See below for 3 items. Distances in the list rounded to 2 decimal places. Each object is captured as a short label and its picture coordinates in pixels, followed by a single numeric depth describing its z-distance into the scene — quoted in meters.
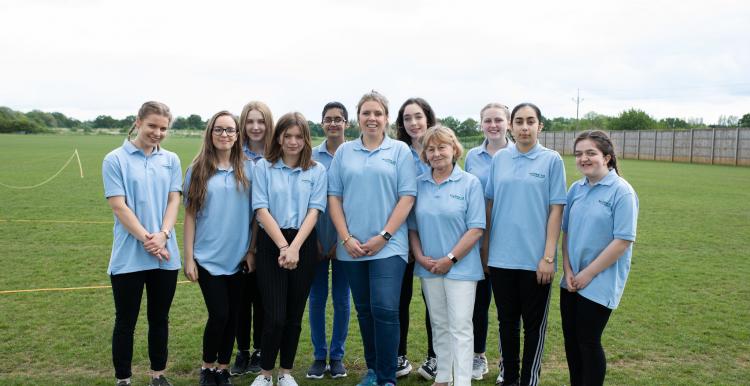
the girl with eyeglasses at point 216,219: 4.02
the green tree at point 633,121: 67.88
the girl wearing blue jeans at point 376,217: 3.92
